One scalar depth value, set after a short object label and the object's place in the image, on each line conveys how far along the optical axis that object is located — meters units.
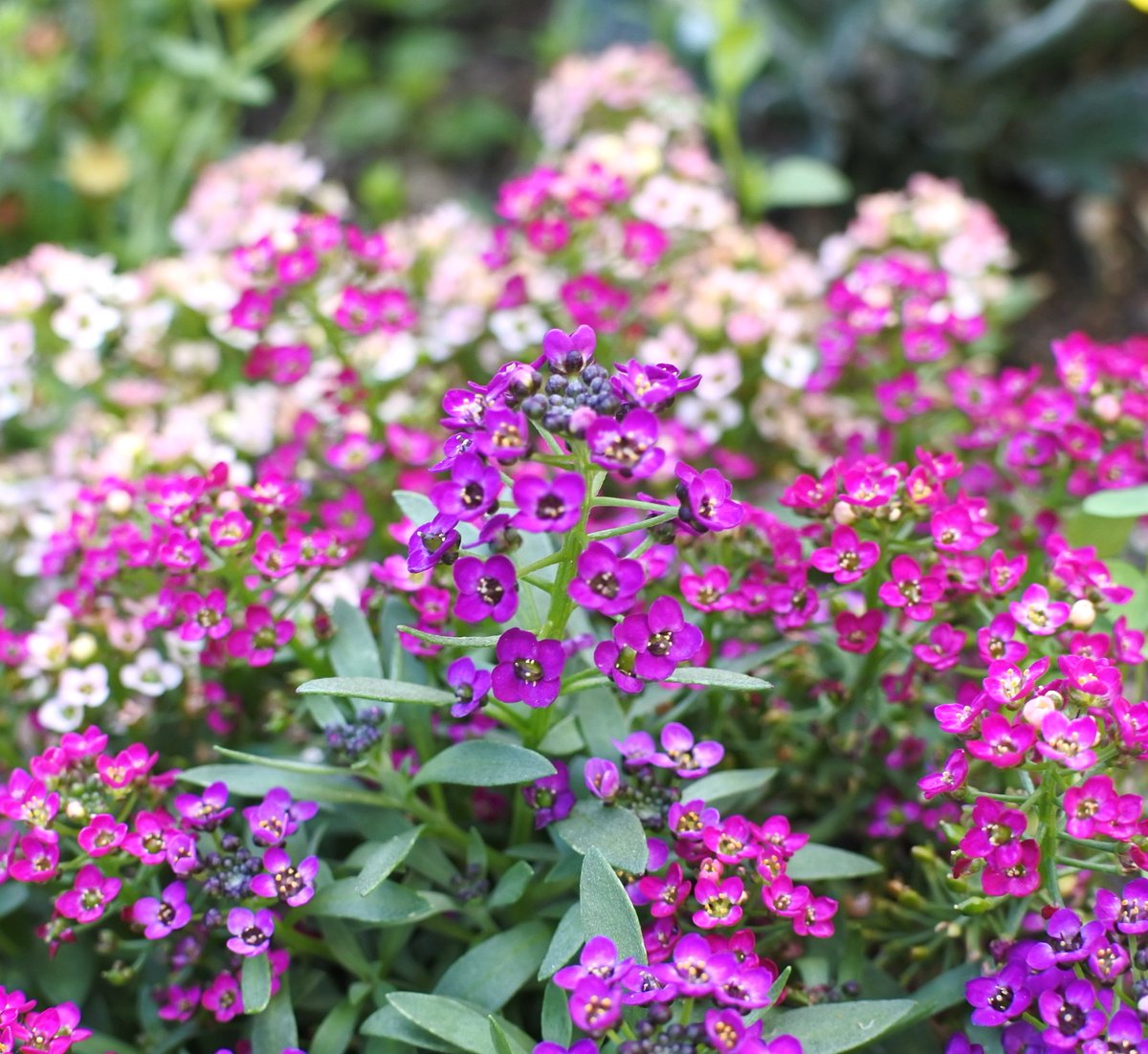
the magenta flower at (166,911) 0.31
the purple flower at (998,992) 0.30
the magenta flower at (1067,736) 0.30
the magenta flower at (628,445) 0.29
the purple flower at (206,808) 0.31
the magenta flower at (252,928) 0.30
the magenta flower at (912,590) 0.32
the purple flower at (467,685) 0.30
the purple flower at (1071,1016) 0.29
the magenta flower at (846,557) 0.32
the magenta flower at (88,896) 0.31
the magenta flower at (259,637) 0.32
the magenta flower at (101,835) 0.31
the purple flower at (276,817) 0.31
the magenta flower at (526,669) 0.30
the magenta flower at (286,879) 0.31
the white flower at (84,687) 0.33
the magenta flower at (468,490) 0.29
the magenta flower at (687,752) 0.31
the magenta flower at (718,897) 0.30
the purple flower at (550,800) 0.31
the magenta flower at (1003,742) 0.30
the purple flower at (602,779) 0.31
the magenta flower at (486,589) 0.29
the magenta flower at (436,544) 0.30
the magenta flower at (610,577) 0.29
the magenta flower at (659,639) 0.30
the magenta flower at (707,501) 0.30
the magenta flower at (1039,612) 0.31
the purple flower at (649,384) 0.29
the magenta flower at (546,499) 0.29
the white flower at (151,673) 0.34
